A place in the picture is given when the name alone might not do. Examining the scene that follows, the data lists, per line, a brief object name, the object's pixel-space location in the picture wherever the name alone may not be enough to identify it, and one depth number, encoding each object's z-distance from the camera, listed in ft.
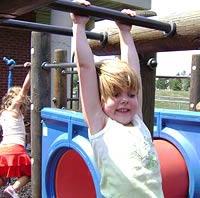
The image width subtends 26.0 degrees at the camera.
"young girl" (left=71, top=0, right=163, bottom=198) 5.15
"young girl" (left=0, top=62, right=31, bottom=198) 13.84
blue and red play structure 8.66
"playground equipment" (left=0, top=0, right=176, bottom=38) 4.39
